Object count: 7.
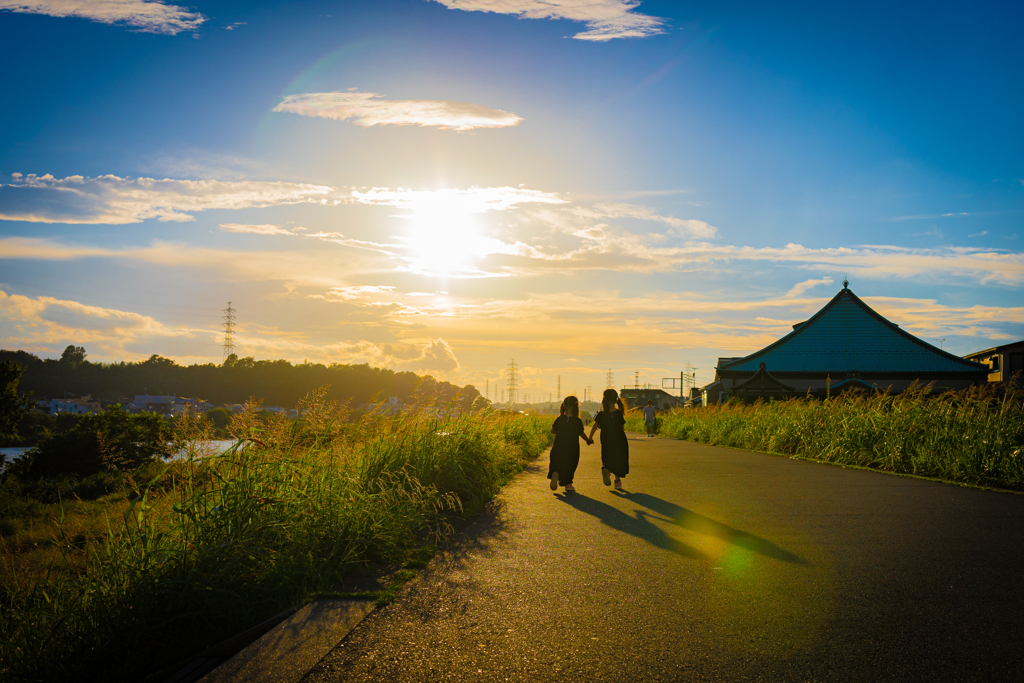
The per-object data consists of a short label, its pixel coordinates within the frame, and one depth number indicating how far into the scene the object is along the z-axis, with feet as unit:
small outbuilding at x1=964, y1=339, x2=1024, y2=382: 153.48
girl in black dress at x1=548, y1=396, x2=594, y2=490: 35.32
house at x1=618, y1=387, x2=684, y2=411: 252.21
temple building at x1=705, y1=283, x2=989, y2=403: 156.76
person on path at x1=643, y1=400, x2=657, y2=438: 109.70
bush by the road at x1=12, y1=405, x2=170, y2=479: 89.25
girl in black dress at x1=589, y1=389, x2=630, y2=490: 37.17
